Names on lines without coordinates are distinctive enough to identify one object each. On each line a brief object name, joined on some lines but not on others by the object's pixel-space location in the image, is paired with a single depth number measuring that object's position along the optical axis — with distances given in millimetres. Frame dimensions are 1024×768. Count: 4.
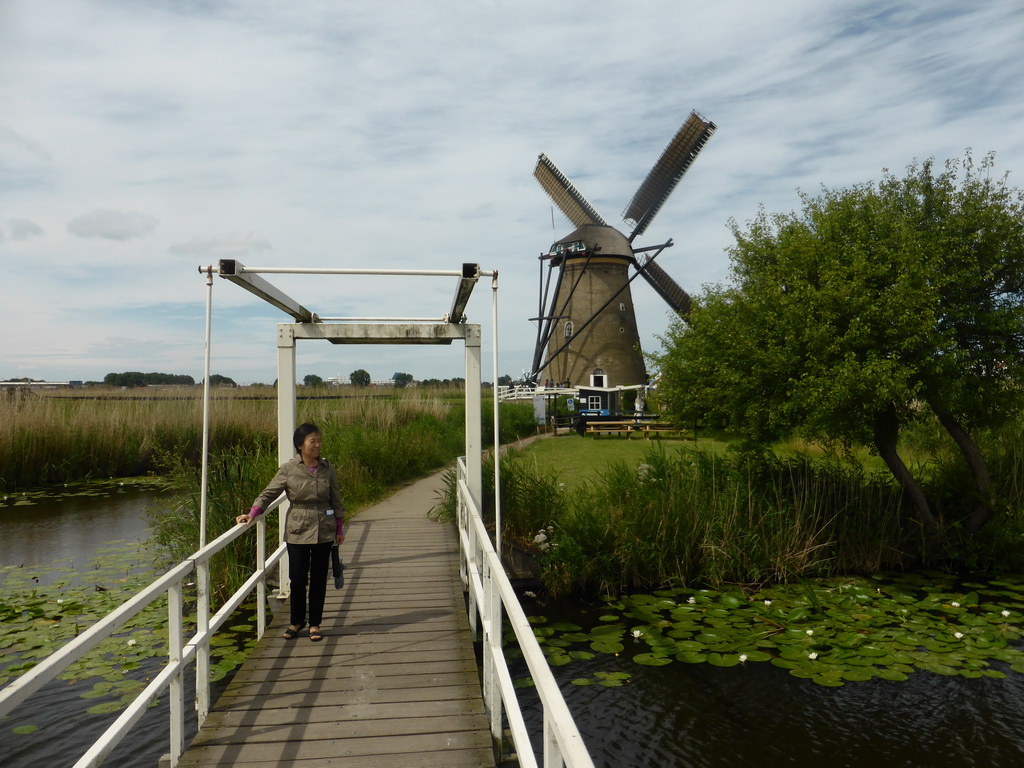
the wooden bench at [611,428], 23359
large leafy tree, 9602
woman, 5008
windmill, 30984
